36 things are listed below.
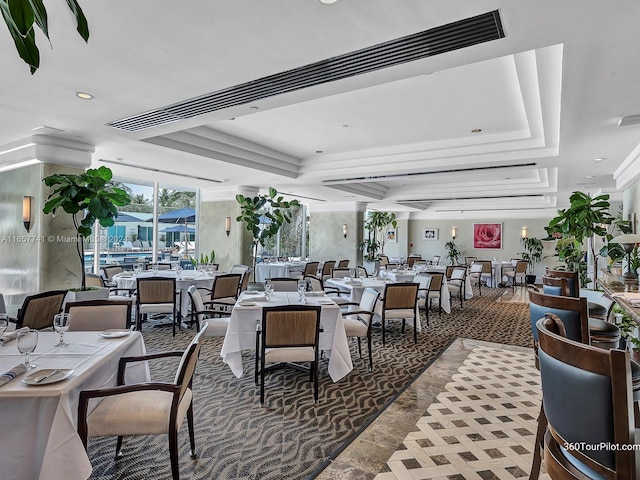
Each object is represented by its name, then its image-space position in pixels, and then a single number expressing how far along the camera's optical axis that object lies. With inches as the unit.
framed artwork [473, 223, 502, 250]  647.1
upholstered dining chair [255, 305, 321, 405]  132.3
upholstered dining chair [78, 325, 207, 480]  79.9
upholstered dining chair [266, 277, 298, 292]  240.4
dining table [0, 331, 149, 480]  70.4
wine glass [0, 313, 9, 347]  92.7
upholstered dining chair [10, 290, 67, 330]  146.6
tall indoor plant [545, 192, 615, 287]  274.1
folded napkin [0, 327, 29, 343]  98.6
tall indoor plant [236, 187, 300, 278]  279.7
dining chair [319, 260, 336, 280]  402.3
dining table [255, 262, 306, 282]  425.7
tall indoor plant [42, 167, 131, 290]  178.9
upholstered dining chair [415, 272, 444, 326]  267.4
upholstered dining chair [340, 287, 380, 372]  168.2
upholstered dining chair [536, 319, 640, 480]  49.4
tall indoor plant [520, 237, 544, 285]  605.2
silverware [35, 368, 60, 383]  74.5
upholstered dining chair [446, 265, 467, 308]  344.5
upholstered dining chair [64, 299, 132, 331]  127.6
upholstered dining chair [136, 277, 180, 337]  218.4
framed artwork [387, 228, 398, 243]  725.7
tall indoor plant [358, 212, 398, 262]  553.9
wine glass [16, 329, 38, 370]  82.5
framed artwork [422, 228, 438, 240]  701.3
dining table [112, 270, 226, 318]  243.4
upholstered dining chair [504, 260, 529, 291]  522.9
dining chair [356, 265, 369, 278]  329.7
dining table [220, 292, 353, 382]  151.9
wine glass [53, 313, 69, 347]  97.2
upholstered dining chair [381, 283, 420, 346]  207.3
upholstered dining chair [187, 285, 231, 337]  169.0
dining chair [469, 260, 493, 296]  454.0
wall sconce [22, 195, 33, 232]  209.6
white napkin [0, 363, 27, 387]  74.6
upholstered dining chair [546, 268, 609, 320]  152.0
